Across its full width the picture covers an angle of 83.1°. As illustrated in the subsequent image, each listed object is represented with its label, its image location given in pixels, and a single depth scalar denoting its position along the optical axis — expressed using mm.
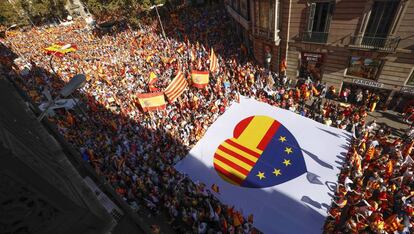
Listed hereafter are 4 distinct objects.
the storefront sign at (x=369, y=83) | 16147
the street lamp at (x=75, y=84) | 5258
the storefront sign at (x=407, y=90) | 15141
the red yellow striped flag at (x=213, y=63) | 19150
